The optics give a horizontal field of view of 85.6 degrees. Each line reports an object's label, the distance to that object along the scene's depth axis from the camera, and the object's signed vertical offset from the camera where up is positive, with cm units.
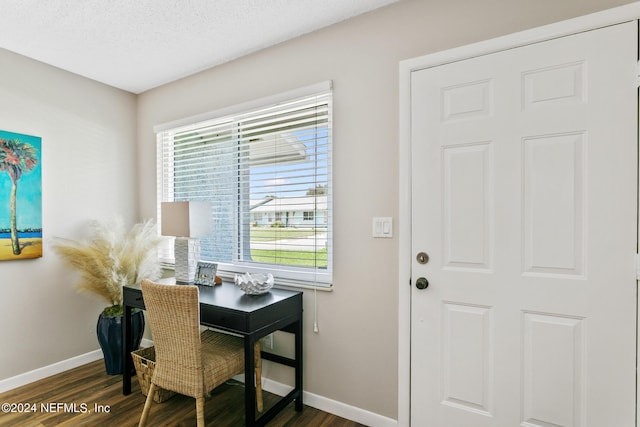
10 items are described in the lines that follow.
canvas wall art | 247 +10
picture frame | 246 -46
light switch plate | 196 -10
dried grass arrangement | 269 -39
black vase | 269 -102
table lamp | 243 -14
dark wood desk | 183 -63
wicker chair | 175 -73
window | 226 +22
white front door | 143 -12
